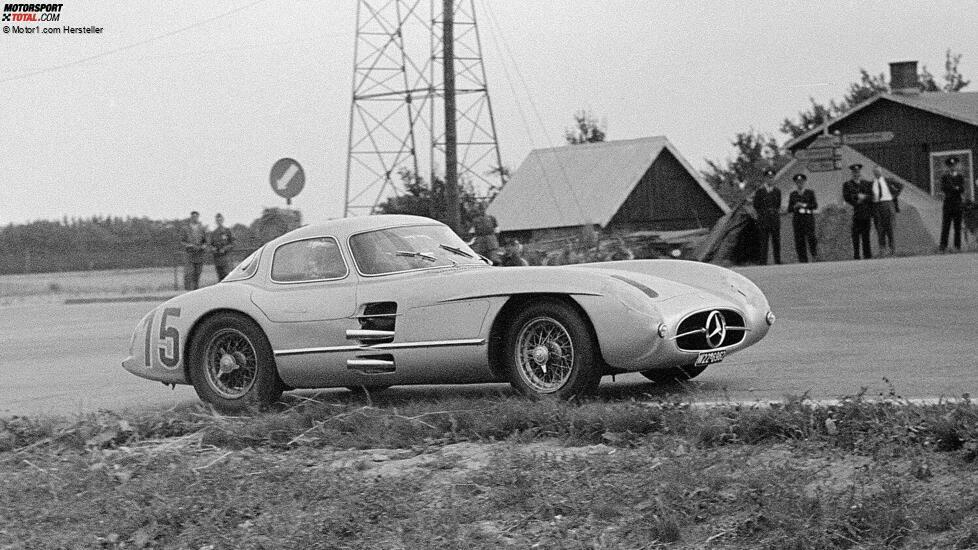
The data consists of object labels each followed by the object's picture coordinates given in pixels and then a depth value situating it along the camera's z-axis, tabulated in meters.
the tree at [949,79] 79.44
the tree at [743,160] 73.81
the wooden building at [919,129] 44.88
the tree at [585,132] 67.38
